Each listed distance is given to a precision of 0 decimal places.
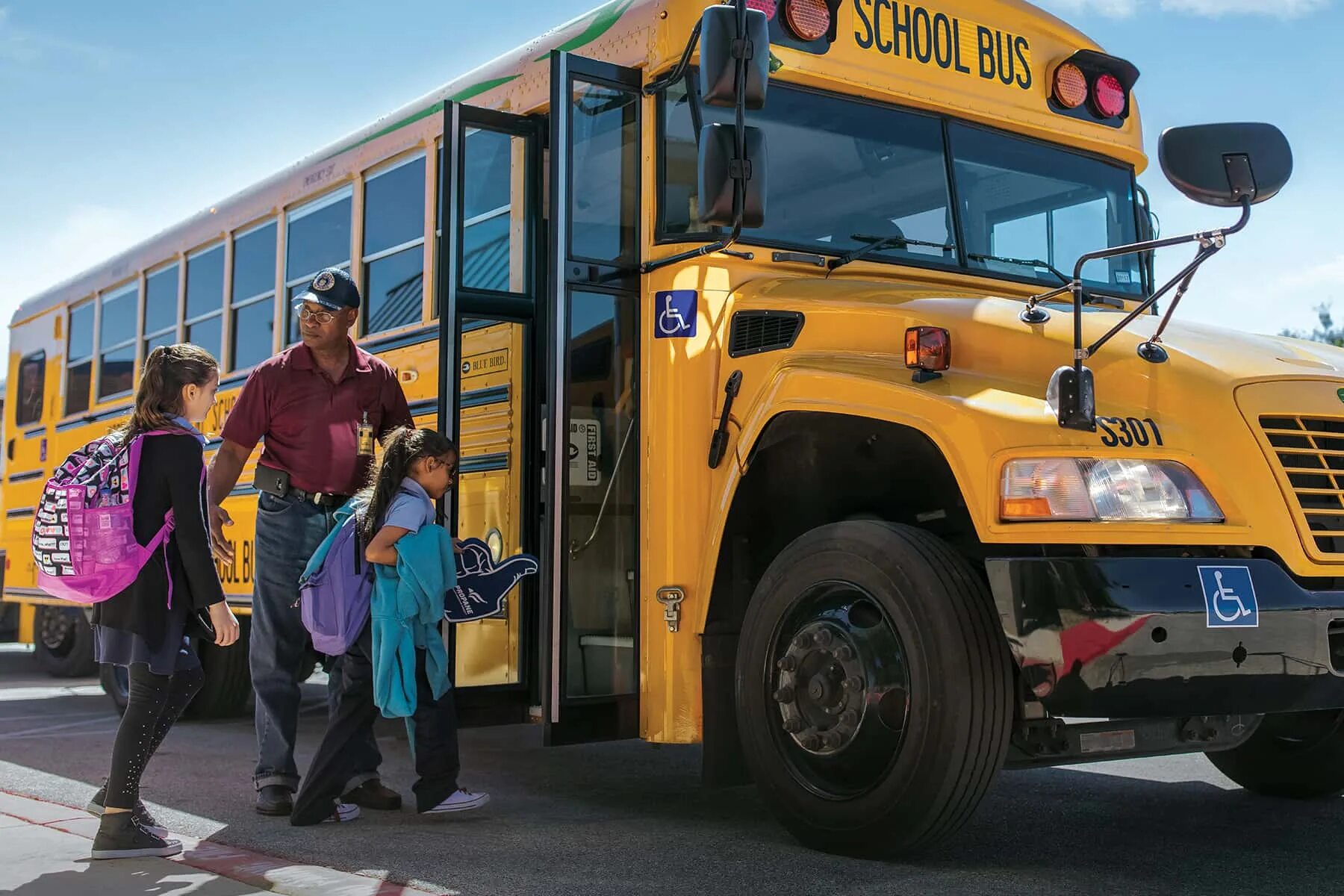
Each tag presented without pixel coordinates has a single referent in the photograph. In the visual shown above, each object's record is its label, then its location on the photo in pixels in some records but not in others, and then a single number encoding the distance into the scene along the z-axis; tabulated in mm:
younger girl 4410
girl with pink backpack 3891
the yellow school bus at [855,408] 3355
